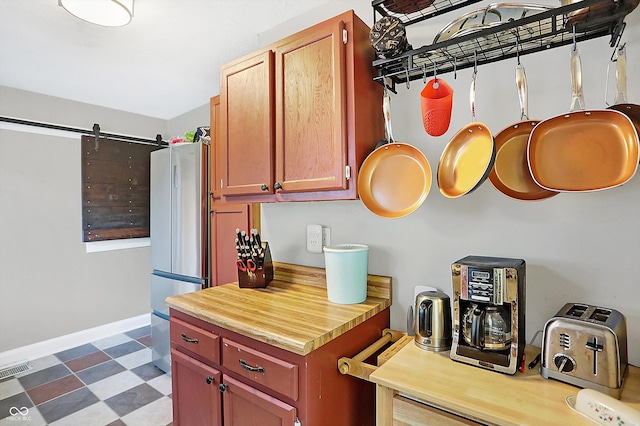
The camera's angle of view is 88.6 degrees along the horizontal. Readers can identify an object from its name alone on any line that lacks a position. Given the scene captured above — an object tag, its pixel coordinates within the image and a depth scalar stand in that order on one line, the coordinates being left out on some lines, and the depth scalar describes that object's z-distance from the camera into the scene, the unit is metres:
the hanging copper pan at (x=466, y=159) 1.16
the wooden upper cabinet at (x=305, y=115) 1.35
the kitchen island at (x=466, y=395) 0.81
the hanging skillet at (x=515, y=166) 1.15
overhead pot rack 0.94
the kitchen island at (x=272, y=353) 1.13
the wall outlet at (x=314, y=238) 1.77
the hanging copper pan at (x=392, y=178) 1.34
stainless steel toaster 0.86
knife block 1.78
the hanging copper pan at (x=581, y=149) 0.97
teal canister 1.44
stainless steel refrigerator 2.53
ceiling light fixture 1.52
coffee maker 1.00
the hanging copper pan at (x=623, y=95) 0.95
